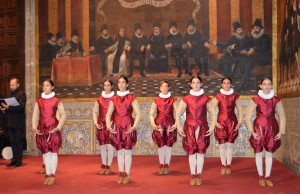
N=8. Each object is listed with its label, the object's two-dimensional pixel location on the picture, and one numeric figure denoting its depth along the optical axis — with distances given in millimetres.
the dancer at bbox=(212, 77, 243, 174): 5543
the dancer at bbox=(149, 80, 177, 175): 5410
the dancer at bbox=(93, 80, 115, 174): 5527
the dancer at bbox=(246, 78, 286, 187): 4469
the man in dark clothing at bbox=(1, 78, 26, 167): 6250
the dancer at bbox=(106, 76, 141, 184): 4609
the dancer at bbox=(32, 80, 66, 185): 4594
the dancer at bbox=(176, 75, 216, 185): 4426
